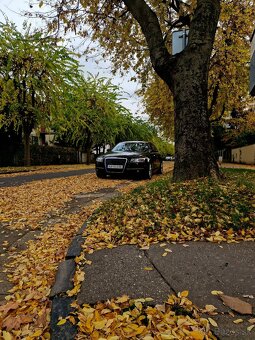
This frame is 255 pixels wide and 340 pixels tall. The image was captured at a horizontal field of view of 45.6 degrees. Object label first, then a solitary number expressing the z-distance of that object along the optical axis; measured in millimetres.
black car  11570
